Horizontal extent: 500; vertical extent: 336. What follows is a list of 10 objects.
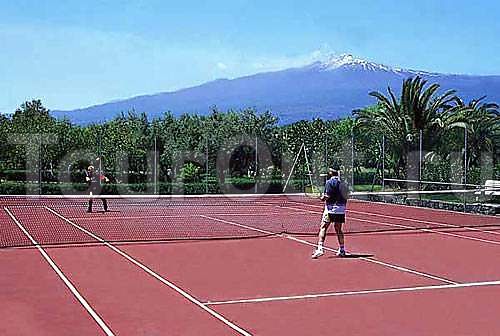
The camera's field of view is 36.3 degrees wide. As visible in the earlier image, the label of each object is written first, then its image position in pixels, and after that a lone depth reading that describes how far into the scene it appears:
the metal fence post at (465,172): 22.51
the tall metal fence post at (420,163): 25.38
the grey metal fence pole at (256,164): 30.52
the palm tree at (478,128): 28.20
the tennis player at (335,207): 12.12
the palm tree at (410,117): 28.08
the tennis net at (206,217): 15.77
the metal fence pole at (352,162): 28.44
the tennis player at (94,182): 21.80
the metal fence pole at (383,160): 26.91
